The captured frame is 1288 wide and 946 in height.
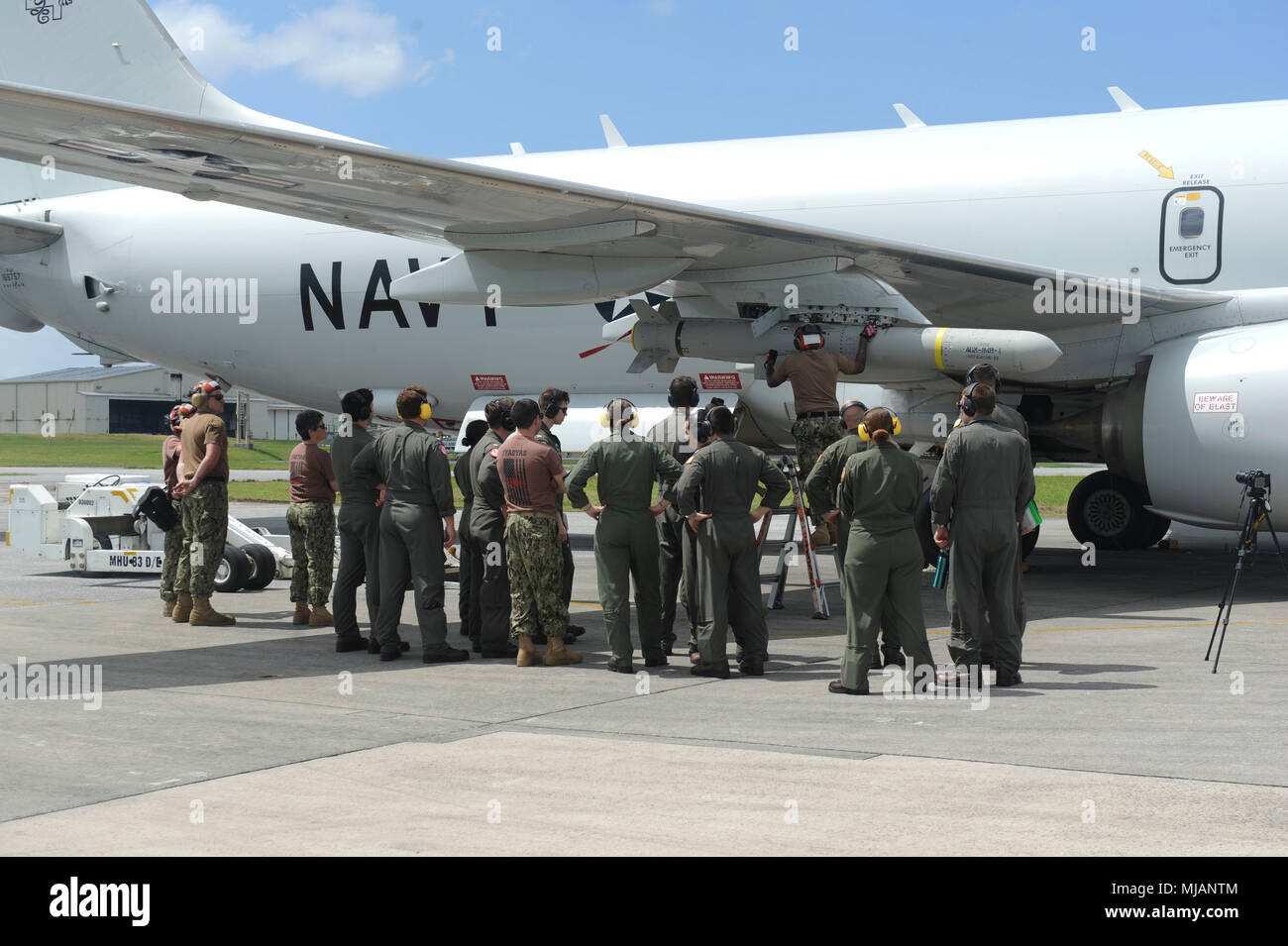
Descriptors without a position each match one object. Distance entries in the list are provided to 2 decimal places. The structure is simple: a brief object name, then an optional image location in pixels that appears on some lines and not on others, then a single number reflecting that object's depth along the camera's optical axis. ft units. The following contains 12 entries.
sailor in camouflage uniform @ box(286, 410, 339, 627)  38.40
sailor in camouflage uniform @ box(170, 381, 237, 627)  37.96
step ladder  39.45
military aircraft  37.37
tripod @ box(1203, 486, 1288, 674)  31.55
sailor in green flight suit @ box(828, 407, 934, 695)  27.91
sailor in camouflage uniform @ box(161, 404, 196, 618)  39.55
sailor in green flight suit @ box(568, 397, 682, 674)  30.99
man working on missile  40.14
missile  39.55
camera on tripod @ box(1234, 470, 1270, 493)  32.07
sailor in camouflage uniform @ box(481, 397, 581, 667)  31.42
